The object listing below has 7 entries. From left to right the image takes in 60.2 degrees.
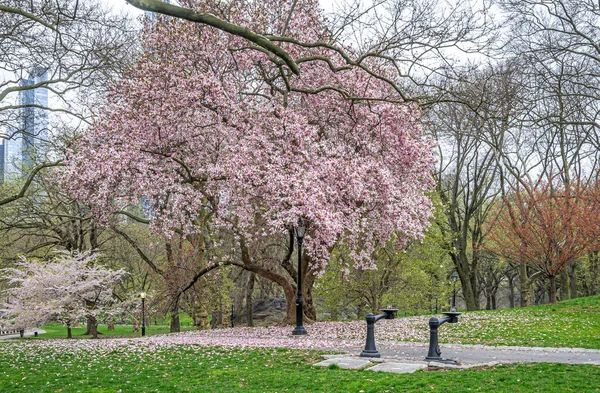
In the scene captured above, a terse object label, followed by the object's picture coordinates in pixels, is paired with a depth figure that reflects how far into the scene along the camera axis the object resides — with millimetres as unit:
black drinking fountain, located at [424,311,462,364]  8868
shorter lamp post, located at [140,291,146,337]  23375
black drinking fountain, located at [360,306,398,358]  9617
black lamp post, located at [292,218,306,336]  13891
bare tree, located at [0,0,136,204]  13859
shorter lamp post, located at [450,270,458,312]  31203
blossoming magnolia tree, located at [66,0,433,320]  13594
